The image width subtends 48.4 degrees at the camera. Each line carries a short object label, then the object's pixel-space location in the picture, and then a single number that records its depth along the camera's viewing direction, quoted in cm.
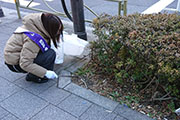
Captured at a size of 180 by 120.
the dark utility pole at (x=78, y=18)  354
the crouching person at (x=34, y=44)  262
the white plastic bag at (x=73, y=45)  332
